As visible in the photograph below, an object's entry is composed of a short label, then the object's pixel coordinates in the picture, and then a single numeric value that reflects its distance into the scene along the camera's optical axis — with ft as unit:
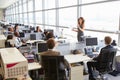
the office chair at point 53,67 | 8.92
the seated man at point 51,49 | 9.68
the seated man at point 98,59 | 11.89
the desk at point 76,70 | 11.88
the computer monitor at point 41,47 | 12.42
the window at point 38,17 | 38.01
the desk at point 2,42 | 19.88
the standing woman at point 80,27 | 17.55
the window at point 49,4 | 29.52
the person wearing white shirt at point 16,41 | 16.07
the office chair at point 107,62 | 11.51
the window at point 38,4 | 36.75
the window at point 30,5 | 43.28
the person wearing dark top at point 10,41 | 15.44
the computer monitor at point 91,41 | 14.62
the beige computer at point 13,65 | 6.51
